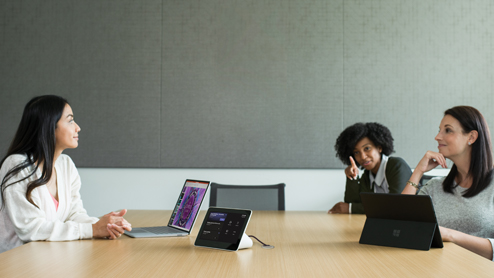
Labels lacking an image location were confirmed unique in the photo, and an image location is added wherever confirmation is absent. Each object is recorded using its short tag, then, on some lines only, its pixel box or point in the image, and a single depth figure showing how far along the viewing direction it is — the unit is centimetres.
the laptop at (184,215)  184
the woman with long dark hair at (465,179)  202
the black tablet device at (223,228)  151
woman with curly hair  284
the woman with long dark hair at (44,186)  172
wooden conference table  122
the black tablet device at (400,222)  153
